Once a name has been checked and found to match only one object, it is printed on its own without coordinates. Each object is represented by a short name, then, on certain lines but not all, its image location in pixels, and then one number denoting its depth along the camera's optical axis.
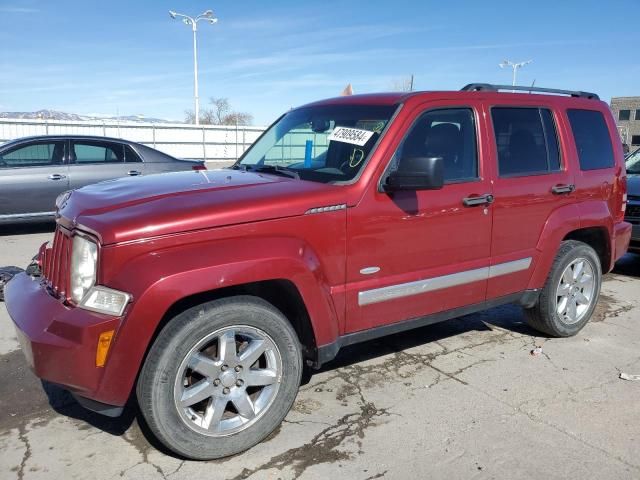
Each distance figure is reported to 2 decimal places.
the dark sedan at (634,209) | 6.70
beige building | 68.94
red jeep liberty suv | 2.60
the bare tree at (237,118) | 56.65
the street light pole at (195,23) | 33.69
